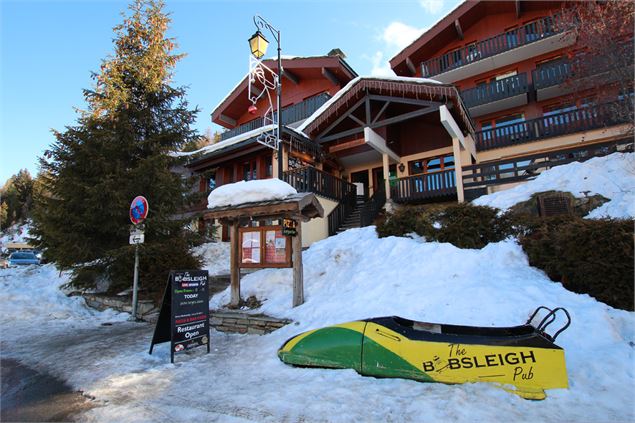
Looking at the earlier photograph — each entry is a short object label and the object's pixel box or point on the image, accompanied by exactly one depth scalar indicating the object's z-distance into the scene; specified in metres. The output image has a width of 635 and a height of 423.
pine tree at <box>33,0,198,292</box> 9.11
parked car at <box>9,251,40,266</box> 23.72
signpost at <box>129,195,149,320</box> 7.93
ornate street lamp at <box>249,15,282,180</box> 10.55
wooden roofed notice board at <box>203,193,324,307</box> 6.72
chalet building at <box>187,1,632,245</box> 12.98
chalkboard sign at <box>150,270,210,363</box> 5.03
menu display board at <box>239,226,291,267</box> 7.04
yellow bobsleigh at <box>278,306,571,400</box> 3.31
